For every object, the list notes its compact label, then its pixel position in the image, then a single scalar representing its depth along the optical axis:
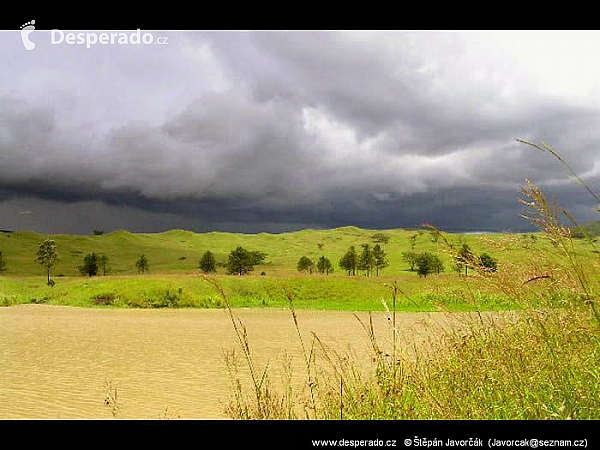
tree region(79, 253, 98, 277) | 108.94
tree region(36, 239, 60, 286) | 103.88
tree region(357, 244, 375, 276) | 112.25
